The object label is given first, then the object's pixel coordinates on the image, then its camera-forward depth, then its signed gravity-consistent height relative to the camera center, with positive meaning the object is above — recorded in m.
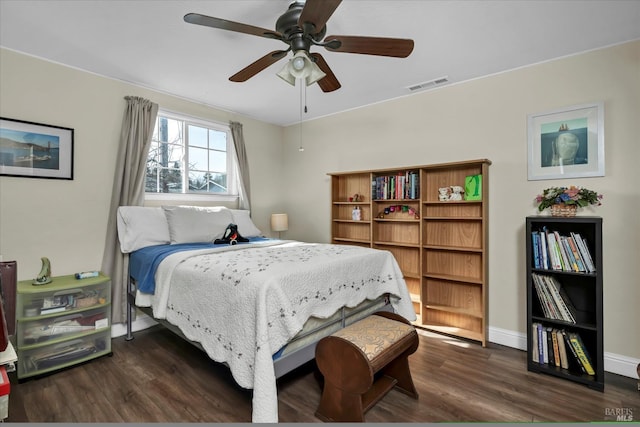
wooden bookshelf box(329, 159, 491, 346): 2.96 -0.28
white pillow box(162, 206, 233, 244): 2.98 -0.10
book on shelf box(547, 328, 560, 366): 2.31 -1.02
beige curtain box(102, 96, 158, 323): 2.91 +0.35
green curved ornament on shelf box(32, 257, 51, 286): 2.39 -0.47
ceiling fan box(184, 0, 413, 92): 1.57 +0.97
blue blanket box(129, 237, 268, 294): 2.41 -0.38
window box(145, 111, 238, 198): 3.46 +0.67
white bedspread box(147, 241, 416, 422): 1.61 -0.52
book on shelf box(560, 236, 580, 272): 2.26 -0.31
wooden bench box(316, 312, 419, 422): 1.65 -0.84
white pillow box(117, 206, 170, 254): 2.83 -0.14
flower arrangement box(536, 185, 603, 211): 2.32 +0.12
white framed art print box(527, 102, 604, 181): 2.44 +0.58
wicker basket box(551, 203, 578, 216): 2.37 +0.03
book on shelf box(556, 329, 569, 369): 2.28 -1.03
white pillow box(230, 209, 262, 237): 3.60 -0.11
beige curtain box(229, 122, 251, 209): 4.06 +0.66
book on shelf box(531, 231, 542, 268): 2.40 -0.27
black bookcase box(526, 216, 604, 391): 2.14 -0.69
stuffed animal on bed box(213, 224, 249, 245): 3.05 -0.23
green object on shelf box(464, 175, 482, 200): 2.92 +0.25
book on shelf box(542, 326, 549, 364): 2.34 -1.05
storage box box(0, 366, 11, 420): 1.12 -0.65
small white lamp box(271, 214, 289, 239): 4.30 -0.12
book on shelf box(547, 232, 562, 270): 2.32 -0.30
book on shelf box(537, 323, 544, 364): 2.35 -1.01
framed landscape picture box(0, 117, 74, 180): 2.47 +0.54
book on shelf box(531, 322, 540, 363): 2.37 -1.03
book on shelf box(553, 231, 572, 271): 2.29 -0.31
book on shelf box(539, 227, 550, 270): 2.37 -0.28
